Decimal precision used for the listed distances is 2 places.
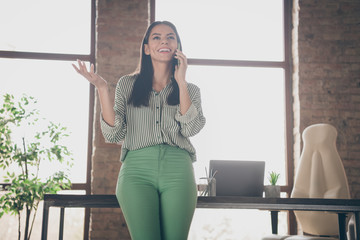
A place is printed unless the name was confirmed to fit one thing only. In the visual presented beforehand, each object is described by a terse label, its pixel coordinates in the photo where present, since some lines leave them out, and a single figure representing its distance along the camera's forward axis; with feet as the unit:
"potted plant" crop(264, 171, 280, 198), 8.95
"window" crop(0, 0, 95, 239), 14.43
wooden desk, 6.89
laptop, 8.55
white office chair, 10.28
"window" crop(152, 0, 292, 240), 14.97
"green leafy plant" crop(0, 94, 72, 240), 11.60
